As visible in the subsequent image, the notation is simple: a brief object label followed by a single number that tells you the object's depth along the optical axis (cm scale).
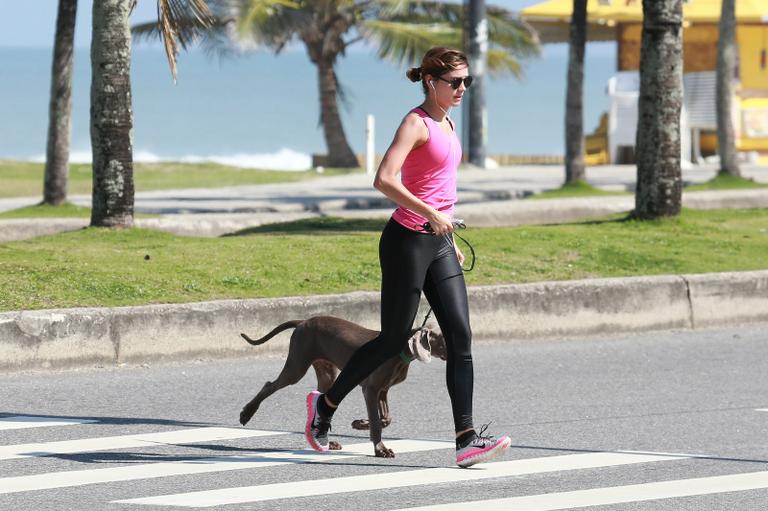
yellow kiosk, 7200
